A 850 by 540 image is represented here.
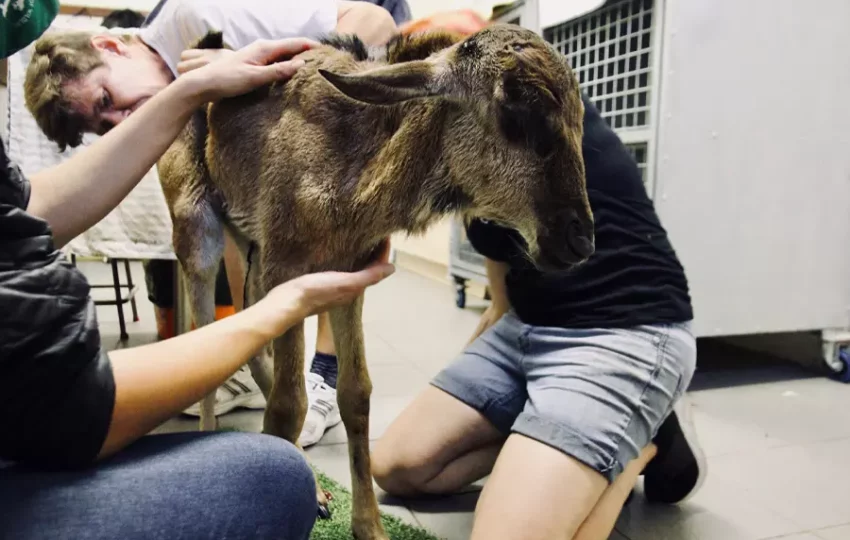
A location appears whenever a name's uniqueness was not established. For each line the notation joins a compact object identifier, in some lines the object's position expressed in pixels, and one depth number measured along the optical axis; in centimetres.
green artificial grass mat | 168
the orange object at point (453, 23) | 149
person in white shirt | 160
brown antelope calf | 118
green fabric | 102
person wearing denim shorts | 150
